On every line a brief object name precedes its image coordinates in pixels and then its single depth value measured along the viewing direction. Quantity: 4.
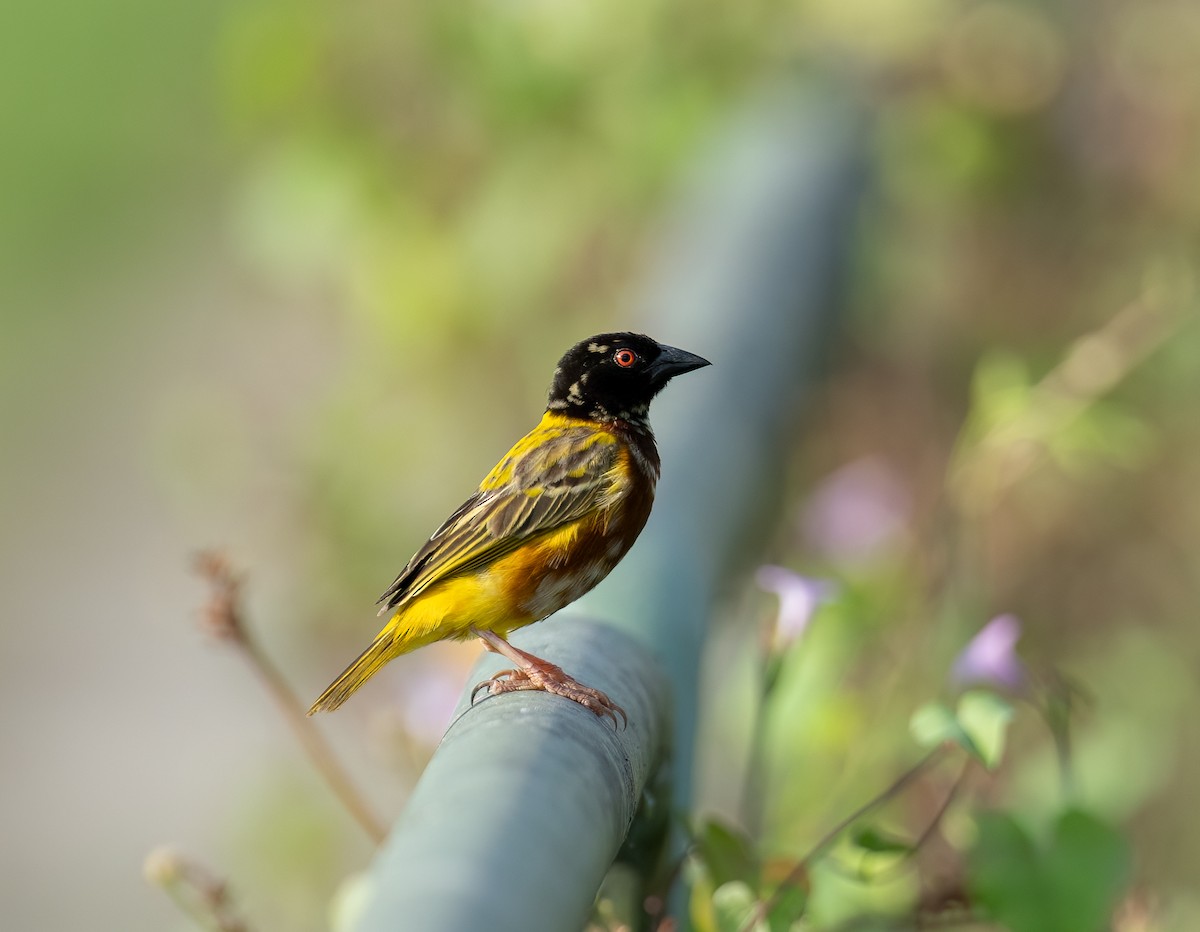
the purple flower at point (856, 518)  7.17
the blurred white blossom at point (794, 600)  4.87
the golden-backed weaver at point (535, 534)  5.07
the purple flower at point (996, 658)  4.60
